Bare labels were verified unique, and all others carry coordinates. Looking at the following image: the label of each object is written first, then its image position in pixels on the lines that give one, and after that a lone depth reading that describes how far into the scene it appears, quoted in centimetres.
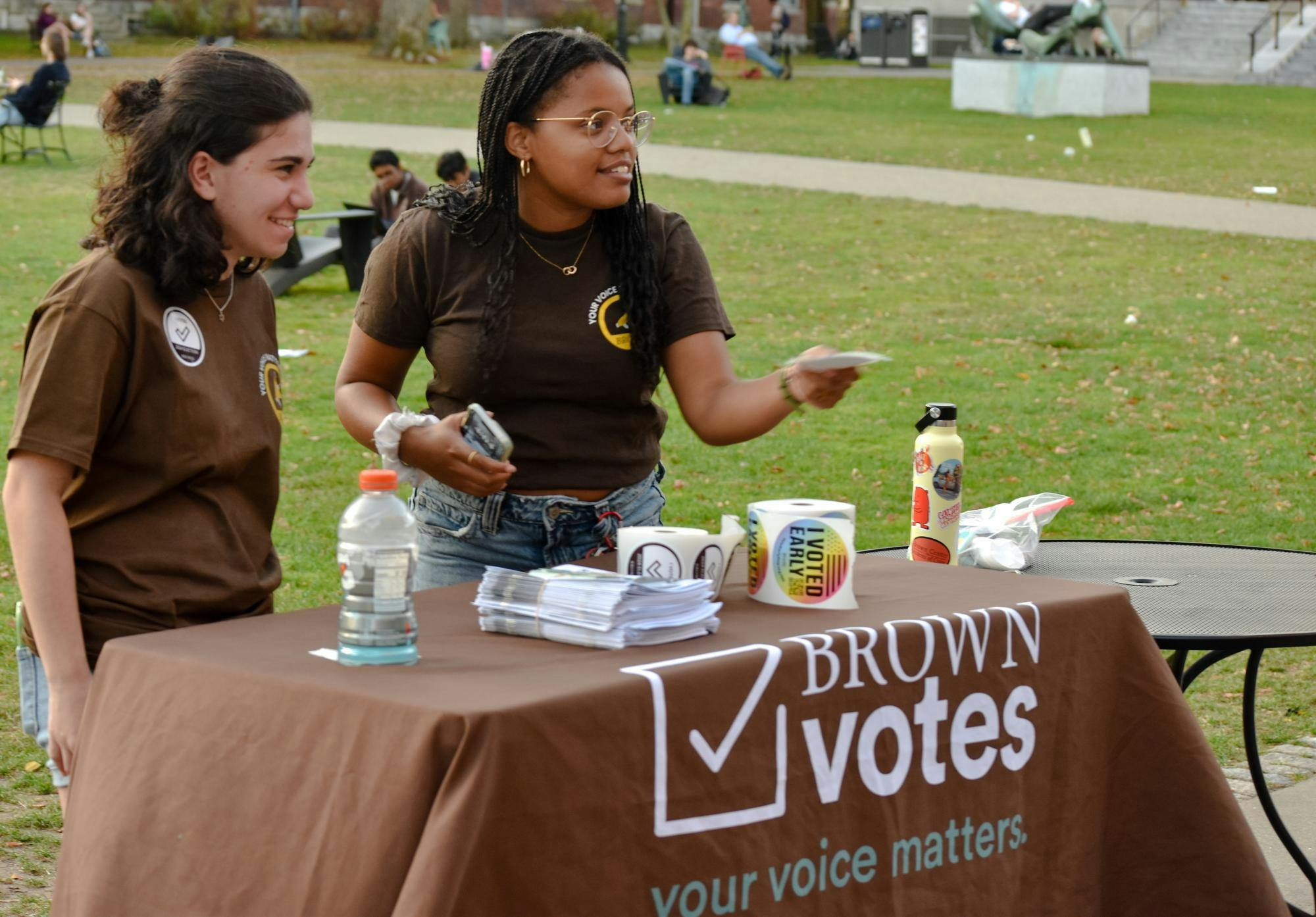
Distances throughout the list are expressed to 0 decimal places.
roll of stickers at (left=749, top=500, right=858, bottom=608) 282
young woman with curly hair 256
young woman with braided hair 325
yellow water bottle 346
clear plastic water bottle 239
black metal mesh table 317
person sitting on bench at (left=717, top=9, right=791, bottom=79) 3569
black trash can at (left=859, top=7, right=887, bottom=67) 4066
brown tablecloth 220
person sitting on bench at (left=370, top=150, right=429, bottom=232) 1342
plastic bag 362
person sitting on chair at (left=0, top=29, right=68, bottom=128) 1991
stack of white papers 253
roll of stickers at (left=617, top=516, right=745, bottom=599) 278
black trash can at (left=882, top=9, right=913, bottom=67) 4019
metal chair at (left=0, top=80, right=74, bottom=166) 1984
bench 1287
